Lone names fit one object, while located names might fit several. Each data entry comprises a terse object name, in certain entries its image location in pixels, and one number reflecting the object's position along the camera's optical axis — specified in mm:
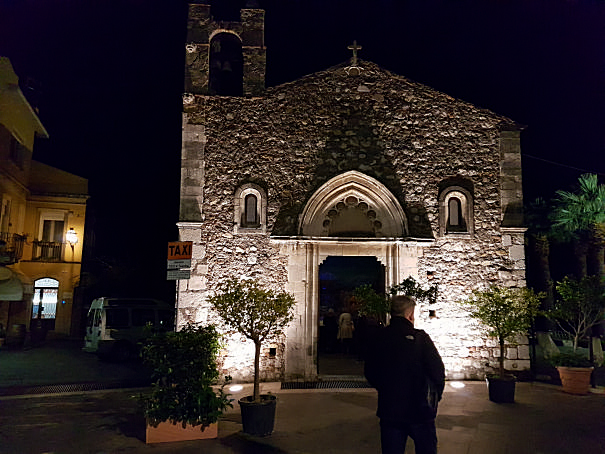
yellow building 19484
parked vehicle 14492
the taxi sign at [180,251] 7945
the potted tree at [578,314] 9062
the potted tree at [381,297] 8422
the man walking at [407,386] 3908
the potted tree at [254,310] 7113
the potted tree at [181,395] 6086
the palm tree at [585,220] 12938
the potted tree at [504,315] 8336
